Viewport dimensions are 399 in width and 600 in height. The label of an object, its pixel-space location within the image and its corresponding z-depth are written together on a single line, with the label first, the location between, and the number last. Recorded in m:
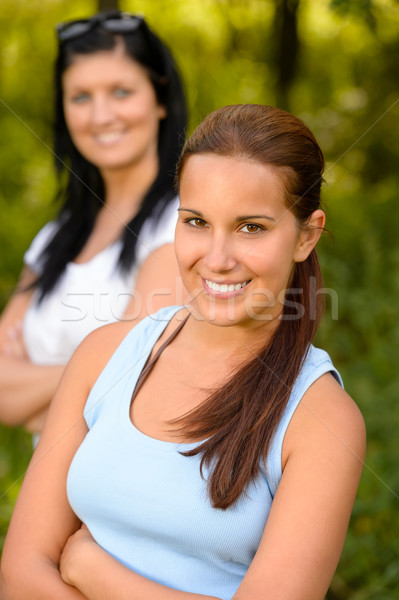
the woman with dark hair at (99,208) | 2.35
